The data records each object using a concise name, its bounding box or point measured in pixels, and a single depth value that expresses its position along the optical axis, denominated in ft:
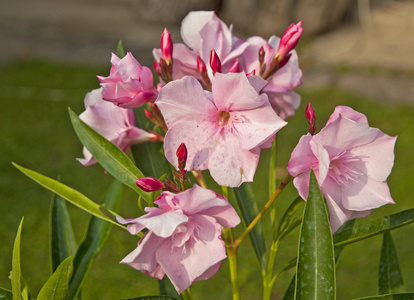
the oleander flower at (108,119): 1.76
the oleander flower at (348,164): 1.55
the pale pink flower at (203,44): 1.71
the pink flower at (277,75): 1.74
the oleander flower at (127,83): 1.62
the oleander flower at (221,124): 1.57
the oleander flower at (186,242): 1.54
